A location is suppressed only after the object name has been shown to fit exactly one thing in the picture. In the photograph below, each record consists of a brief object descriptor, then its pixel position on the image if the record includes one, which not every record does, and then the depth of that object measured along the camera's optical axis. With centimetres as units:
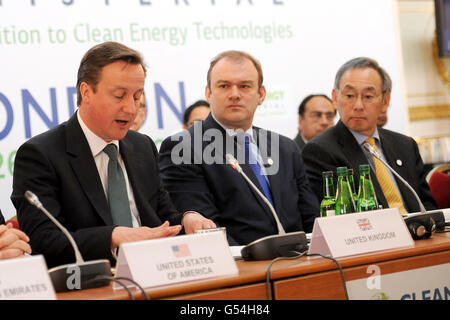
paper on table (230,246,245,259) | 272
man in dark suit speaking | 281
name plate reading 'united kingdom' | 260
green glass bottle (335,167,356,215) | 304
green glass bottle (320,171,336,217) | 306
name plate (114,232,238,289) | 241
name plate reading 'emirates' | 232
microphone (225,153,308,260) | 265
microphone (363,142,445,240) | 280
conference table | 241
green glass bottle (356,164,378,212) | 305
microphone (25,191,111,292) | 243
